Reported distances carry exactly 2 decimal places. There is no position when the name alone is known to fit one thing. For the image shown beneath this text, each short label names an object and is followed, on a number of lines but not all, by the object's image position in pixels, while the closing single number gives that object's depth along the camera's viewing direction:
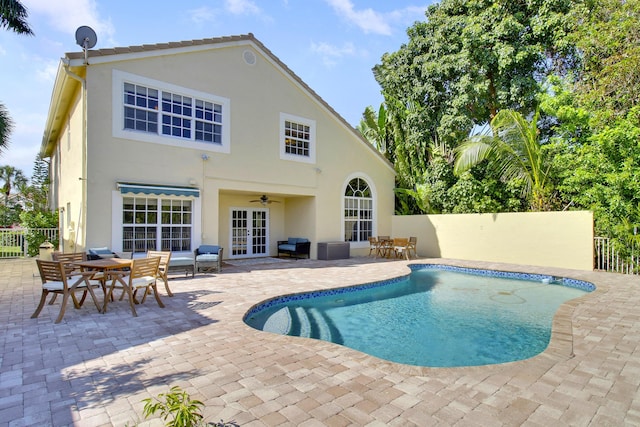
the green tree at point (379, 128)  26.39
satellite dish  12.68
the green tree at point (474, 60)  20.53
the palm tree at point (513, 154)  18.08
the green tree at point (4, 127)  16.02
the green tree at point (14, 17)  14.12
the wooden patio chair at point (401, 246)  20.02
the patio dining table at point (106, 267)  8.40
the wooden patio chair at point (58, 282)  7.69
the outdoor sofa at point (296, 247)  19.72
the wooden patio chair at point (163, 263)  9.83
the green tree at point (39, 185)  31.98
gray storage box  19.59
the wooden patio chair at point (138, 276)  8.24
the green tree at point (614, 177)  13.67
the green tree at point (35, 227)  19.06
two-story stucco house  13.24
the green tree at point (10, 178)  40.28
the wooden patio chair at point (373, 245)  21.48
